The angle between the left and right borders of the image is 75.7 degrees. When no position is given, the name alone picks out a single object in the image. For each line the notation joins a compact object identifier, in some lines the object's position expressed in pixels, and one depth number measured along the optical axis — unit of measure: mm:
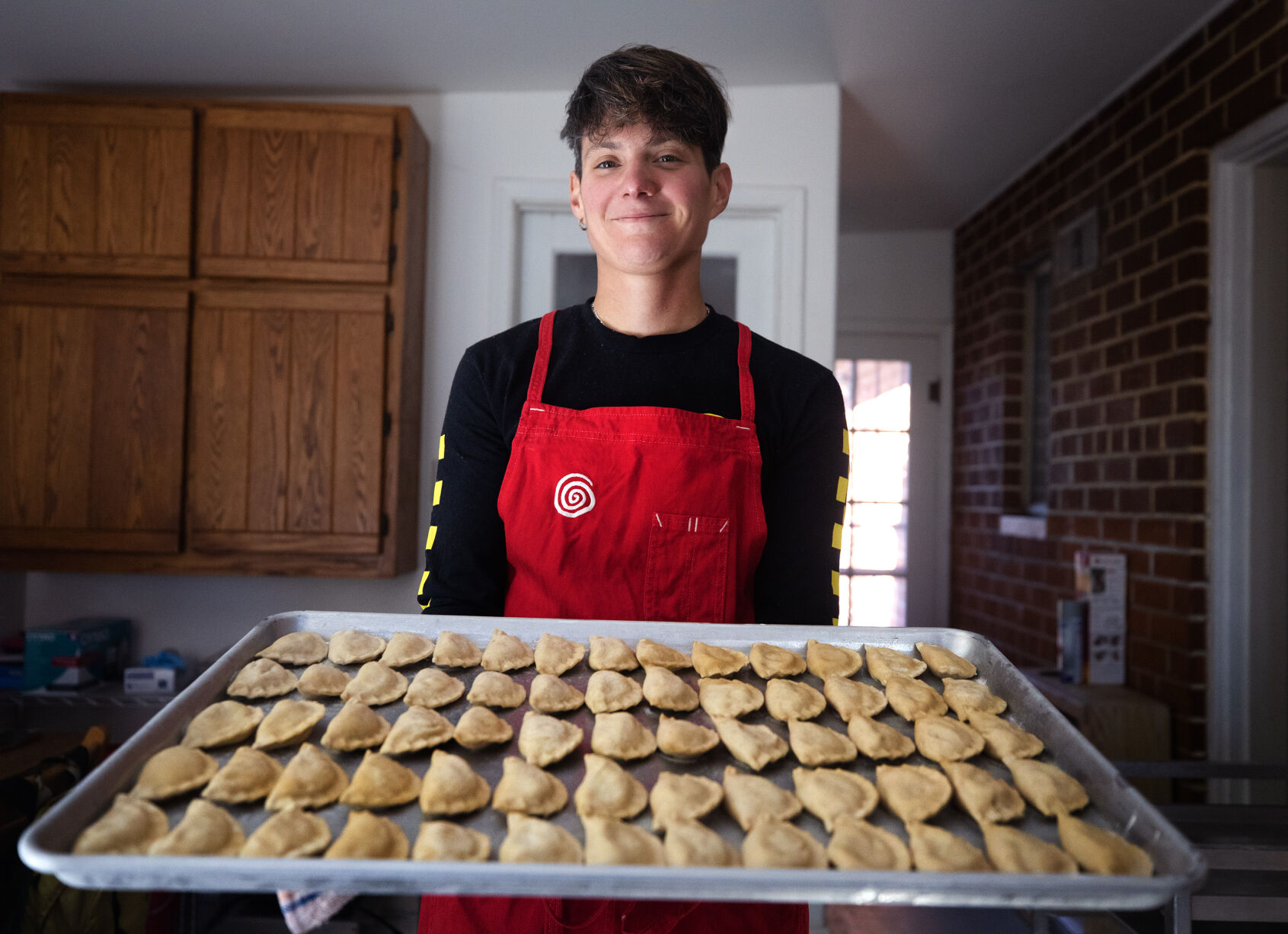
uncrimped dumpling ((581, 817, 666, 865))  662
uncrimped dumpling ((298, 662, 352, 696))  904
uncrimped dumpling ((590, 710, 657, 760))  820
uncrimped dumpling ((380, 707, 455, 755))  818
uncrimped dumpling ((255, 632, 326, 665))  959
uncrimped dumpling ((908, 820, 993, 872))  655
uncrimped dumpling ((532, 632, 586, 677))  969
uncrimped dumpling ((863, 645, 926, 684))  977
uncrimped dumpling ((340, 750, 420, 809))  733
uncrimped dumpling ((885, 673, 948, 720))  908
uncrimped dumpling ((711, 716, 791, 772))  820
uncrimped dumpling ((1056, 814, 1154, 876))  632
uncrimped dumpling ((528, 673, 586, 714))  891
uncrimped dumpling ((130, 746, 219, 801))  698
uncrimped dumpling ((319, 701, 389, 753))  814
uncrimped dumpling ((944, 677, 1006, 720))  911
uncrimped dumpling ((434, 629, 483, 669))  969
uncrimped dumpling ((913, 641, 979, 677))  997
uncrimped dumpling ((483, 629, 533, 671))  969
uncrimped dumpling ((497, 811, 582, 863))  660
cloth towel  679
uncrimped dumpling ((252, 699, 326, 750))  803
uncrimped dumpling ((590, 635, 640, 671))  971
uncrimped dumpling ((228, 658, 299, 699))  881
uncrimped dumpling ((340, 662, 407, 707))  899
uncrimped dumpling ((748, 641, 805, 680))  979
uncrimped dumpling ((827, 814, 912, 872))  667
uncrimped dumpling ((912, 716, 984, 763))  826
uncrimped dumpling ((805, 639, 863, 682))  985
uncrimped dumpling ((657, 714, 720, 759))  833
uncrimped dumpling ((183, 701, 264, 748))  789
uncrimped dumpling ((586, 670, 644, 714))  903
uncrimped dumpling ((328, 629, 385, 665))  975
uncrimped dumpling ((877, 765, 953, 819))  746
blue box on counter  2604
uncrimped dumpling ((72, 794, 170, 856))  613
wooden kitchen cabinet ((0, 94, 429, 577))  2588
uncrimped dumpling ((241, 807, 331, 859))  652
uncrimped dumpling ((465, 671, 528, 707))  894
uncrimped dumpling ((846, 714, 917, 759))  835
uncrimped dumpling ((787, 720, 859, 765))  816
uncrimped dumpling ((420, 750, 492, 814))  725
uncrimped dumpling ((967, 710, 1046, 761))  831
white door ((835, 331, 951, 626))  4590
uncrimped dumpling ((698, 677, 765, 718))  894
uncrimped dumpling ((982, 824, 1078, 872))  649
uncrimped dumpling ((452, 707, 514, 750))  831
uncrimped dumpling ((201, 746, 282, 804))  715
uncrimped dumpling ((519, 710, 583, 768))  804
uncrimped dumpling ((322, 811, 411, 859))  658
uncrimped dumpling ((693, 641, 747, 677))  970
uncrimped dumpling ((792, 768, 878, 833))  741
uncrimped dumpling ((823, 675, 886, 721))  903
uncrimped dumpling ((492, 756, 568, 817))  735
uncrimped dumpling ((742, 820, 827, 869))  659
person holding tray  1148
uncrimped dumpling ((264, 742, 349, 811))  720
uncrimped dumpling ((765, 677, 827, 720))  896
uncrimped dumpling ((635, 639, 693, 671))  976
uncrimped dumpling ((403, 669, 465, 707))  896
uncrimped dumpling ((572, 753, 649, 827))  729
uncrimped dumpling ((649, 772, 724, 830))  730
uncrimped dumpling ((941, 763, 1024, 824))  742
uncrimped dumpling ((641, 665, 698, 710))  910
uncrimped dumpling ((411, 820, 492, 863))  659
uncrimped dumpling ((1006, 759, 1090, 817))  736
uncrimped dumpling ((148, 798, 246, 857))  625
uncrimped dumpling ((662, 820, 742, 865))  668
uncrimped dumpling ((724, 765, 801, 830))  739
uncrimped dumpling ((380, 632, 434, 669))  971
